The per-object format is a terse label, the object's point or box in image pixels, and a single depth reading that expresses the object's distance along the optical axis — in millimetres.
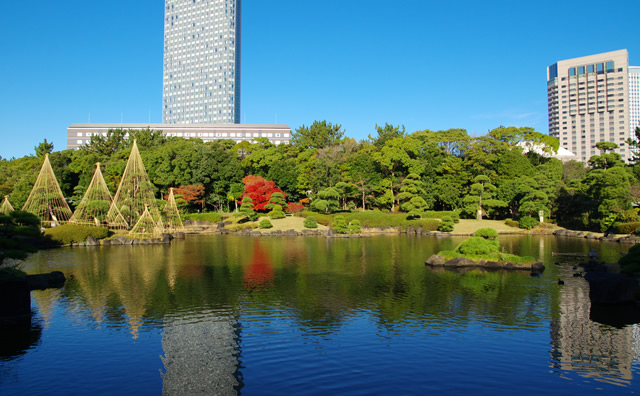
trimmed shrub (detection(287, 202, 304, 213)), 56844
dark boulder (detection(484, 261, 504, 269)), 23973
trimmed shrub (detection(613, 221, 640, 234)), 37375
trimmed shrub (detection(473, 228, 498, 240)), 31800
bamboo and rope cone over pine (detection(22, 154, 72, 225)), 42906
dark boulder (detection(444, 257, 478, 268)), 24633
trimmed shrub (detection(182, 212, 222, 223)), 53188
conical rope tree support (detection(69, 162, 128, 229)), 42312
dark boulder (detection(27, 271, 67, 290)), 20156
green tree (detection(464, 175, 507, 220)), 49688
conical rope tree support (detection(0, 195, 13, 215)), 41906
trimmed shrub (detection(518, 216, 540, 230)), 45781
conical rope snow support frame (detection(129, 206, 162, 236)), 40250
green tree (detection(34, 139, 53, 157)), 64325
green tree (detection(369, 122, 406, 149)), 63281
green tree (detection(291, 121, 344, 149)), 74188
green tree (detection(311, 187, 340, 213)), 52188
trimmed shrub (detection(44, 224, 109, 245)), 37656
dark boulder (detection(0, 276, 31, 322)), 14289
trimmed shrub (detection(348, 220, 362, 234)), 46253
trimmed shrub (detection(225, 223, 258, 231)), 50094
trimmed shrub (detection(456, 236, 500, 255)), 25134
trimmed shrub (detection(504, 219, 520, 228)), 47906
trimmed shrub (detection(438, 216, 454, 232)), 46406
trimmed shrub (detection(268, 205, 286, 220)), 53656
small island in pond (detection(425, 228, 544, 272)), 23781
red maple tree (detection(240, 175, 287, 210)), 54906
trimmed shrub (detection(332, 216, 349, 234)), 46156
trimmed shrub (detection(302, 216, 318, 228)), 49262
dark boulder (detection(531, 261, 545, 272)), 22862
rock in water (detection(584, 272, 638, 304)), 15539
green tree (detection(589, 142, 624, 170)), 41750
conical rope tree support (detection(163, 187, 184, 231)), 46672
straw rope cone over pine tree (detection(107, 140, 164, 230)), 42500
